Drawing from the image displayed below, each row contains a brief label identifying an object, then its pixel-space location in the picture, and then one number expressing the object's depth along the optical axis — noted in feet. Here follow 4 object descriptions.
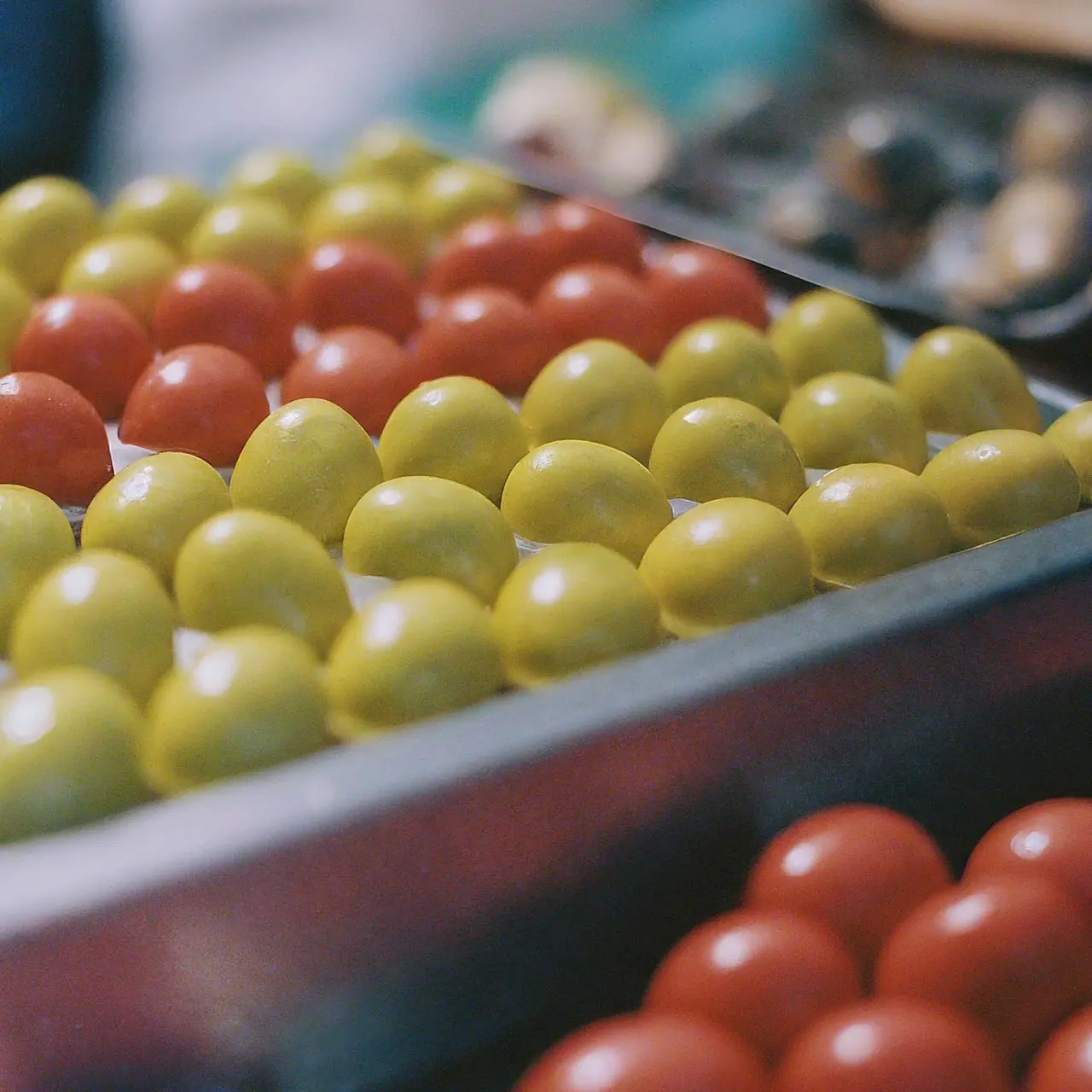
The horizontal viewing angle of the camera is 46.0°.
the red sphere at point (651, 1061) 1.89
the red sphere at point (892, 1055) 1.88
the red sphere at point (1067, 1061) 1.93
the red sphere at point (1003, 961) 2.08
